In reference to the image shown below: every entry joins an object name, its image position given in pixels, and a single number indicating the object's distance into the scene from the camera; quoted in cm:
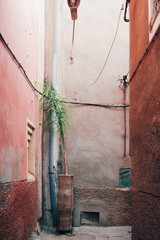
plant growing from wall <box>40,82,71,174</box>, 654
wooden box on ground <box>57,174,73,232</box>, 615
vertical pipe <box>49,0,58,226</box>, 652
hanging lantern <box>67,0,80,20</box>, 582
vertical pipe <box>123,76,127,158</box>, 792
